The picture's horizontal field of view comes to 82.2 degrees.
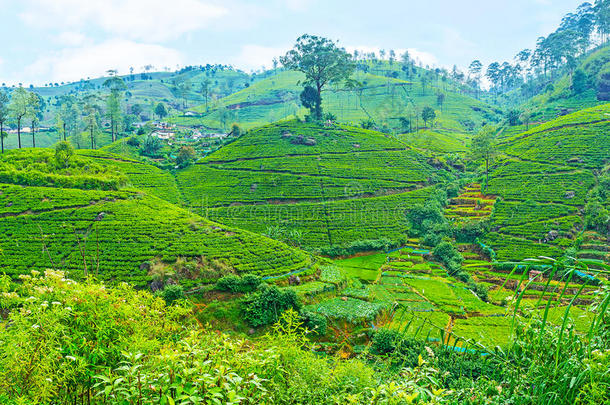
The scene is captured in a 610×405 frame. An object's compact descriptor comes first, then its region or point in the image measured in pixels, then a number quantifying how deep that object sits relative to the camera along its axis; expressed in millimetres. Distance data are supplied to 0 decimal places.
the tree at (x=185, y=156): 67106
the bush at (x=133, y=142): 77812
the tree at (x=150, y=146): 75875
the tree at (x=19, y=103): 53344
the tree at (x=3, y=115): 52825
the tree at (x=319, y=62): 80000
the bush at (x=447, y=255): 41000
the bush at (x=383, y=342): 22578
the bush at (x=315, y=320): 24570
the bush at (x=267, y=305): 25641
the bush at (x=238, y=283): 27734
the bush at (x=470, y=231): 45719
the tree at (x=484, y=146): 57441
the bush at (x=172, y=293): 25016
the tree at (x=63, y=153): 46750
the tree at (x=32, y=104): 55316
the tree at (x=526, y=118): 80750
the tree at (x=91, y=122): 71938
